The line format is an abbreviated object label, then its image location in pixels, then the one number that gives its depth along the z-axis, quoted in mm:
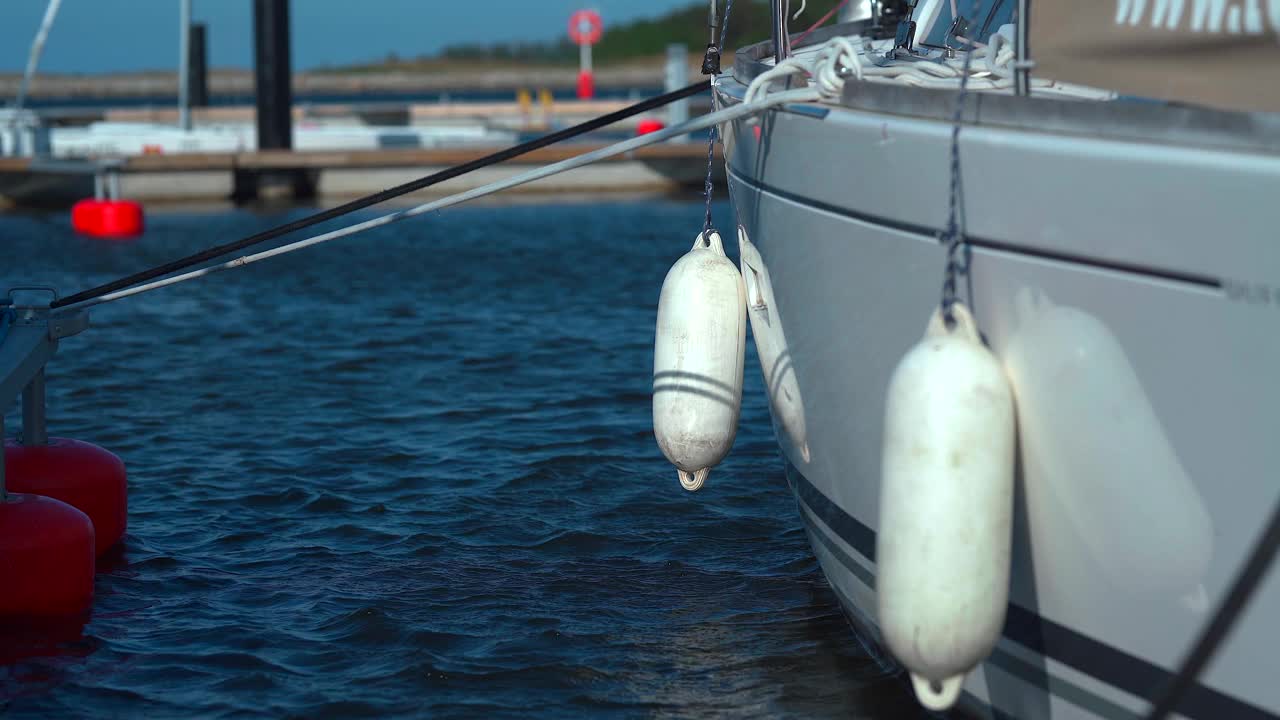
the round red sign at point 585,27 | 39281
